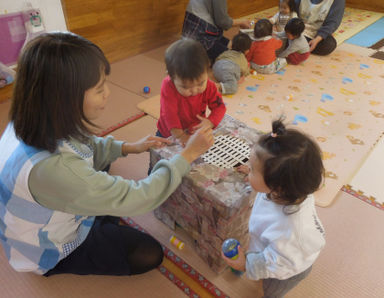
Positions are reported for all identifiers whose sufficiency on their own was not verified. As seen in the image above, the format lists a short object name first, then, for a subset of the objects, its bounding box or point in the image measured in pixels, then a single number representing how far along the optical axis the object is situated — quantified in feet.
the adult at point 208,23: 6.99
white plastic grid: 3.02
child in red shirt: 3.15
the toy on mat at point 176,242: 3.41
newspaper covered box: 2.70
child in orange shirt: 6.95
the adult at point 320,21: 7.92
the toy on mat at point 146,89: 6.16
